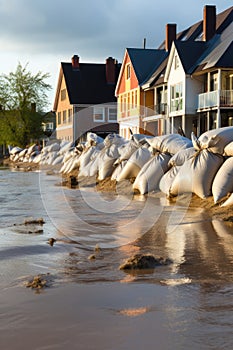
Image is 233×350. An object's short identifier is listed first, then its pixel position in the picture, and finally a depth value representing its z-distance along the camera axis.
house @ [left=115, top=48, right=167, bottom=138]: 37.41
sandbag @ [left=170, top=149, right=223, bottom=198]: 8.85
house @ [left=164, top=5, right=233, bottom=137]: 27.65
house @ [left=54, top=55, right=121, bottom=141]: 47.75
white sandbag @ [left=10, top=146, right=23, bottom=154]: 43.28
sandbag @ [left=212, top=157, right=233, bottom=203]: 8.24
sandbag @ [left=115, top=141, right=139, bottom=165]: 13.01
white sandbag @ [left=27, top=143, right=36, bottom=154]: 37.85
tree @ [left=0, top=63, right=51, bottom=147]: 51.53
